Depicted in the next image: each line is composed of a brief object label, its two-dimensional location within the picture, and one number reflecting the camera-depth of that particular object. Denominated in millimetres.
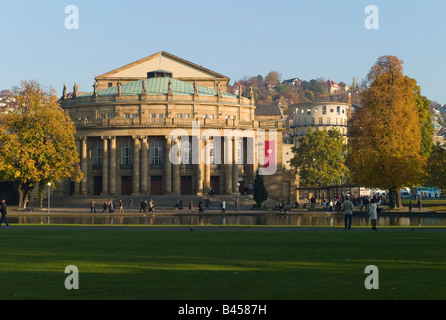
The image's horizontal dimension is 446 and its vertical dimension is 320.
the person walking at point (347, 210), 47312
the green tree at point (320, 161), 144000
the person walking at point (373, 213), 45934
